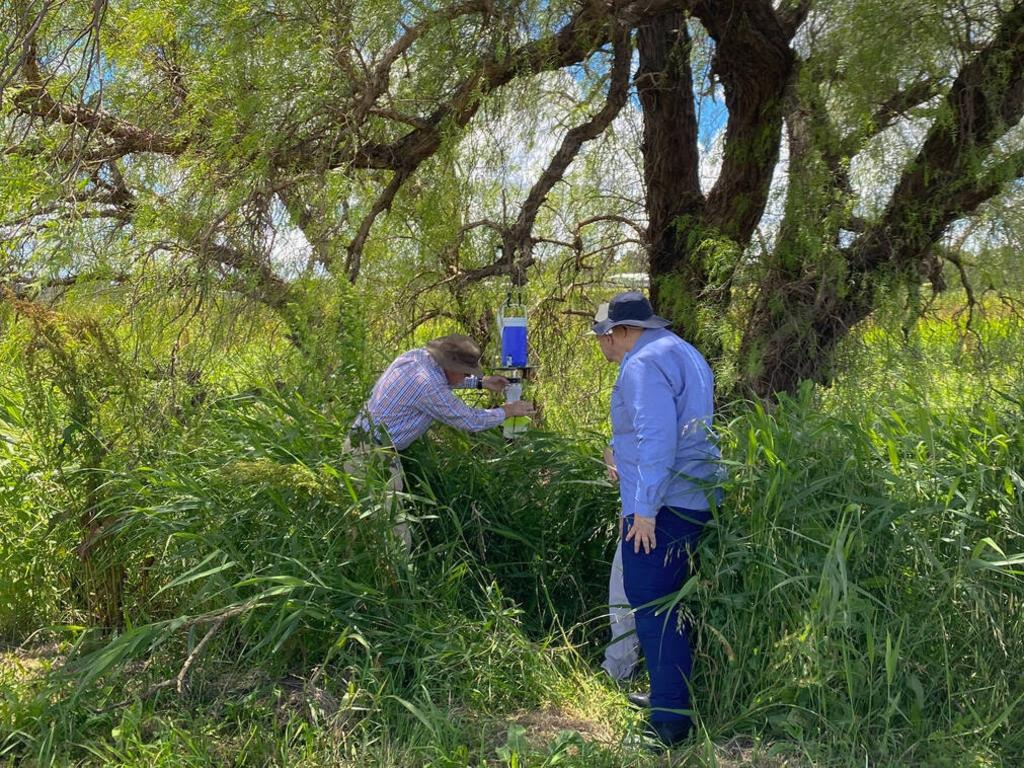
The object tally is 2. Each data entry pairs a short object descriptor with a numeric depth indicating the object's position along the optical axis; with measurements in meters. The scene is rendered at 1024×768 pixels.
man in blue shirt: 4.09
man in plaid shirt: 4.83
